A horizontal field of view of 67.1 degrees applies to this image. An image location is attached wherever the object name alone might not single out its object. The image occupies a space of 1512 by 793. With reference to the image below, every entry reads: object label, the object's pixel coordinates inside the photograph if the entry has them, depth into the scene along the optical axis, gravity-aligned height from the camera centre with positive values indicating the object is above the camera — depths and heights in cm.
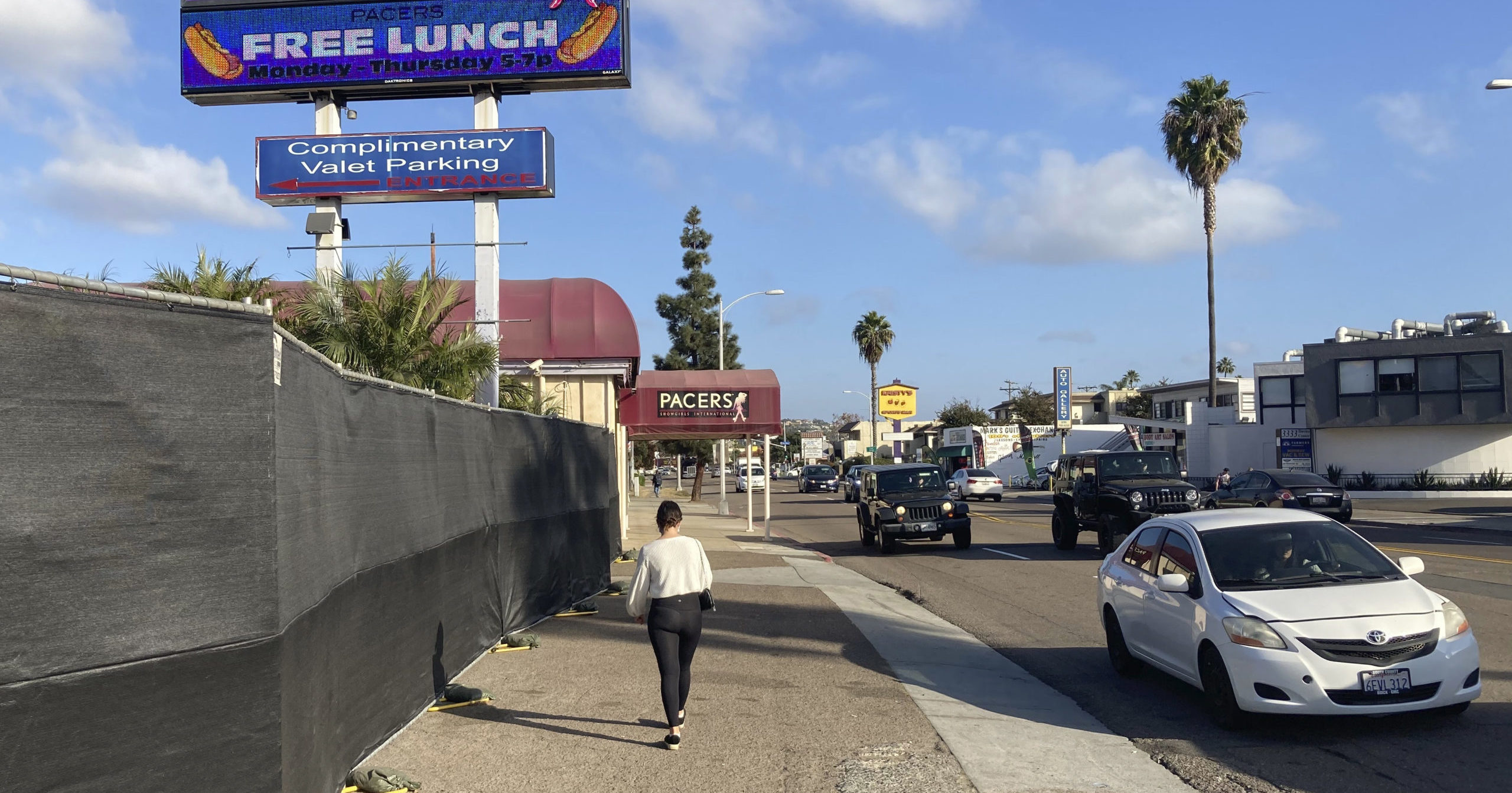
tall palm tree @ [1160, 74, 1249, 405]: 4838 +1226
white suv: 7438 -354
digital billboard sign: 1862 +635
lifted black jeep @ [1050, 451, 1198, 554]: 2078 -136
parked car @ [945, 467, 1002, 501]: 5128 -275
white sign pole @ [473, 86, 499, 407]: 1819 +267
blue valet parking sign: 1833 +430
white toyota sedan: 724 -137
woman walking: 726 -113
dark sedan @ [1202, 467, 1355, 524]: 2911 -193
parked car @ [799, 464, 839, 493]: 6794 -323
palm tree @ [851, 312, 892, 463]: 8456 +658
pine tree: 6338 +632
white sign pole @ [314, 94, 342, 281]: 1770 +367
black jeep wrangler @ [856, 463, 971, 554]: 2383 -177
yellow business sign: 7831 +165
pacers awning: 2925 +65
